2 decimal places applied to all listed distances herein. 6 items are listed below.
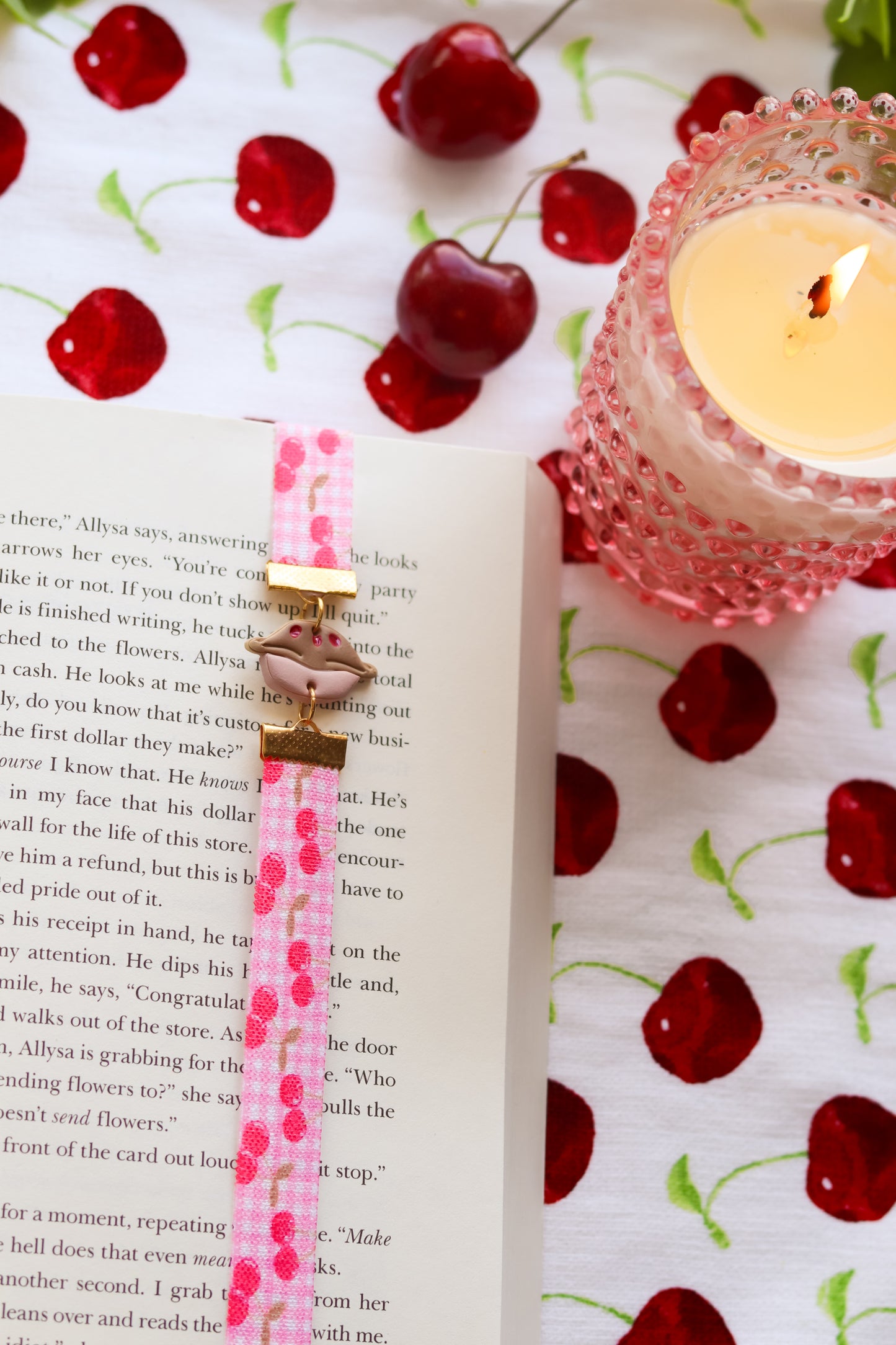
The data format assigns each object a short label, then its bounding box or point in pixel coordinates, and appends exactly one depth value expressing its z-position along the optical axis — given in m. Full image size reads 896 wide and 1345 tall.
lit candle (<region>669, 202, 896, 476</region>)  0.42
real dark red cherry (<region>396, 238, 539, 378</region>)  0.47
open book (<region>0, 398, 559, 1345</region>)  0.40
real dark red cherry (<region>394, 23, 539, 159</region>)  0.49
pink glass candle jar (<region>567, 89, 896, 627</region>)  0.37
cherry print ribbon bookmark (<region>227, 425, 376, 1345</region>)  0.40
